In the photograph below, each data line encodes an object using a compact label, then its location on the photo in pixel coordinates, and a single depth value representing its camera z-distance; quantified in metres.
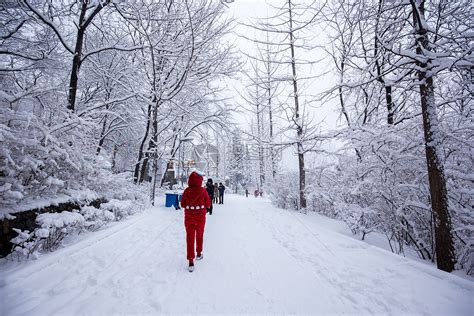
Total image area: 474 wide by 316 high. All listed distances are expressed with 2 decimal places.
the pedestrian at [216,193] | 15.95
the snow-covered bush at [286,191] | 12.39
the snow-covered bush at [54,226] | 3.56
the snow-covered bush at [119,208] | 6.13
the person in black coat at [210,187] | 11.84
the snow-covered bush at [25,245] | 3.19
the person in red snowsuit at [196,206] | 4.07
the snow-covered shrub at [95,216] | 4.83
